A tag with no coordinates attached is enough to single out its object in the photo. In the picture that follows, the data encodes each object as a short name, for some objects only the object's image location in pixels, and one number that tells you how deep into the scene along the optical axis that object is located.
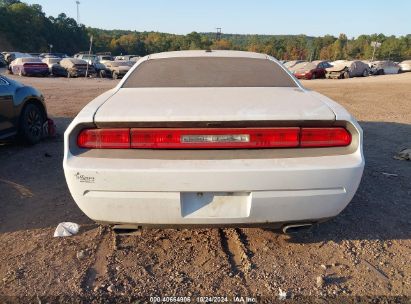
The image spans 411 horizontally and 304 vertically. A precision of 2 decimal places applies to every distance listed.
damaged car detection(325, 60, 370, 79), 31.69
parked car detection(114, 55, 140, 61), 45.44
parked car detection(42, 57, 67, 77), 30.20
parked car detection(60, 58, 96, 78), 29.94
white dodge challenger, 2.54
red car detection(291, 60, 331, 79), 32.00
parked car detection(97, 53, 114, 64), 40.71
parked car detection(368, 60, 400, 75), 39.19
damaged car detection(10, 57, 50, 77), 28.39
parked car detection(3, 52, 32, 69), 37.62
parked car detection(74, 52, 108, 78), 31.45
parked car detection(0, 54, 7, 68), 38.02
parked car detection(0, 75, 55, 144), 5.83
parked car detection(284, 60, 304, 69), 35.57
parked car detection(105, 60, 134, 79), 29.67
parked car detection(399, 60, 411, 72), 43.69
